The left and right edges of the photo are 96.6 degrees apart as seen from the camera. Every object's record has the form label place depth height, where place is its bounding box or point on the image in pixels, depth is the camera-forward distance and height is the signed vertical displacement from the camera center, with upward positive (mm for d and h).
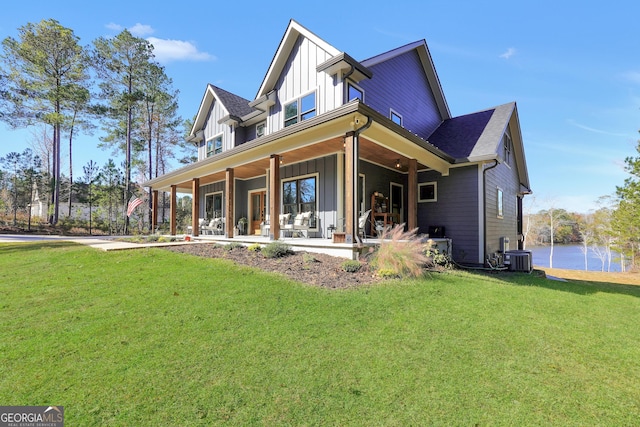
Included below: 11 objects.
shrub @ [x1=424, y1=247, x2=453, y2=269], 6890 -1091
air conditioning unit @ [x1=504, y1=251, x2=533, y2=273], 9539 -1457
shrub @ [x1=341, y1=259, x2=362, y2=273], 5496 -931
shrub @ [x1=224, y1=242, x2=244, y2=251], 7913 -794
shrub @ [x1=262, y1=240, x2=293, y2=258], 6731 -764
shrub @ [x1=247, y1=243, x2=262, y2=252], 7453 -782
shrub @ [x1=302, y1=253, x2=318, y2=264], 6065 -868
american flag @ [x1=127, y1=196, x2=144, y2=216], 16609 +816
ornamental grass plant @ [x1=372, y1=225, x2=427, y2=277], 5336 -770
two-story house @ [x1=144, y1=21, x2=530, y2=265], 7923 +2008
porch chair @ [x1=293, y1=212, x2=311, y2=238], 9258 -127
